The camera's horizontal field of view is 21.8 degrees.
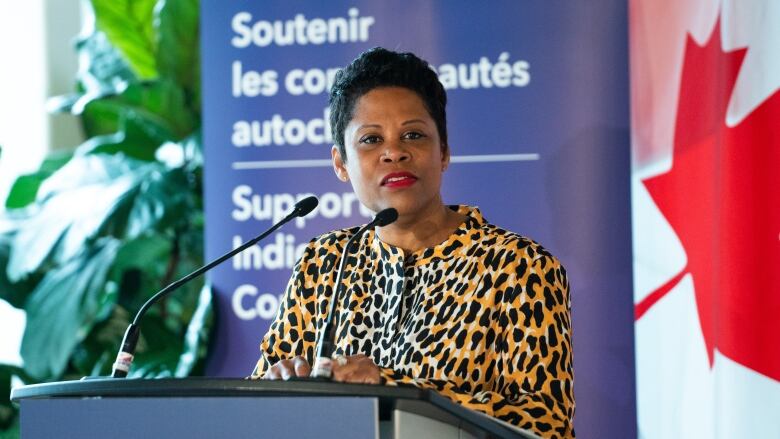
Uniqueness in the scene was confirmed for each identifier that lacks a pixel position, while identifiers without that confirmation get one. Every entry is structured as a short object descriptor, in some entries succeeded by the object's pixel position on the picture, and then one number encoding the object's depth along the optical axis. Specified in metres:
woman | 4.04
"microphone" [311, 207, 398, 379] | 3.27
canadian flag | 4.86
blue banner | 6.73
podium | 2.98
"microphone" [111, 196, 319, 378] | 3.77
